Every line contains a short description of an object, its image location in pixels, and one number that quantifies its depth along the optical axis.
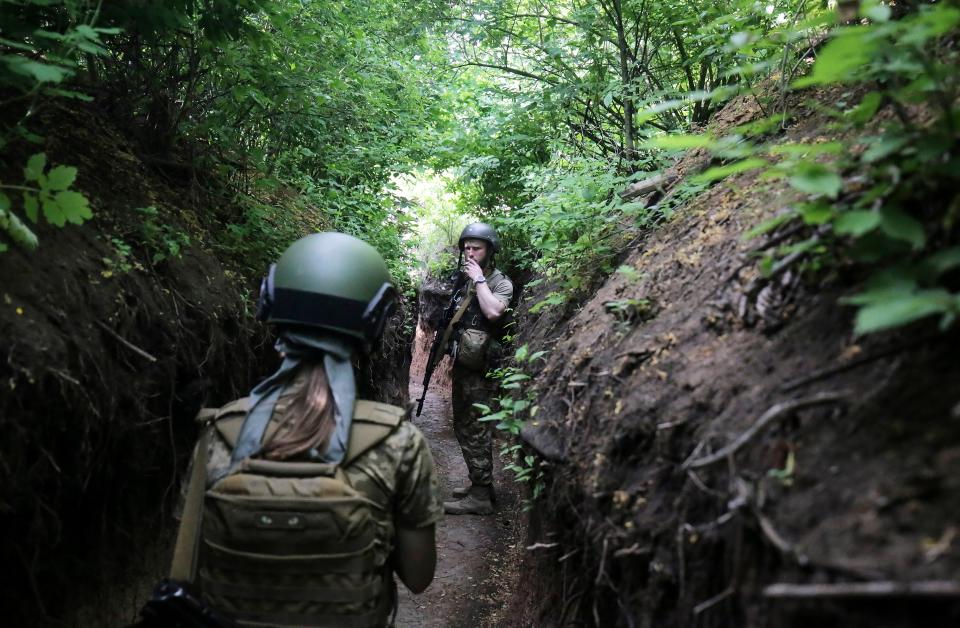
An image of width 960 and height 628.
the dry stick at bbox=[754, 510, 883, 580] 1.08
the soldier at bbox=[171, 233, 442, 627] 2.00
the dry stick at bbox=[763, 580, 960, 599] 0.96
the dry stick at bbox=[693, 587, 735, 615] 1.43
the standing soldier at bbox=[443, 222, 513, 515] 6.44
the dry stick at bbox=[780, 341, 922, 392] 1.45
